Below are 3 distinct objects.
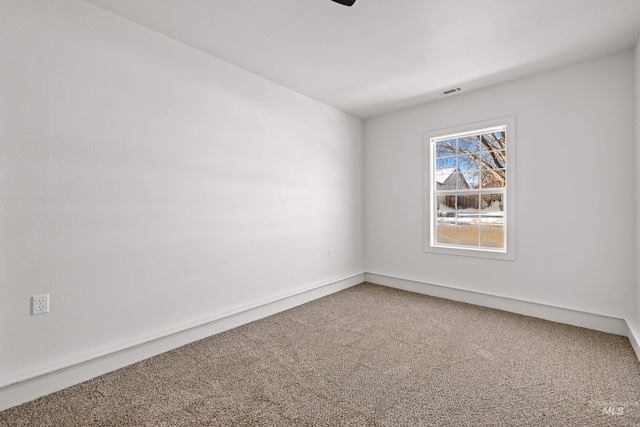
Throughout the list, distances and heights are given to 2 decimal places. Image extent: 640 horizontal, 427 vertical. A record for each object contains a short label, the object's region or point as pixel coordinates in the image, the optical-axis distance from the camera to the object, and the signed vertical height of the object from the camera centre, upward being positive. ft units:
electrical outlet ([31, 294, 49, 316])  6.11 -1.84
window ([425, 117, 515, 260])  11.07 +0.88
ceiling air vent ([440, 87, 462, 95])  11.47 +4.62
